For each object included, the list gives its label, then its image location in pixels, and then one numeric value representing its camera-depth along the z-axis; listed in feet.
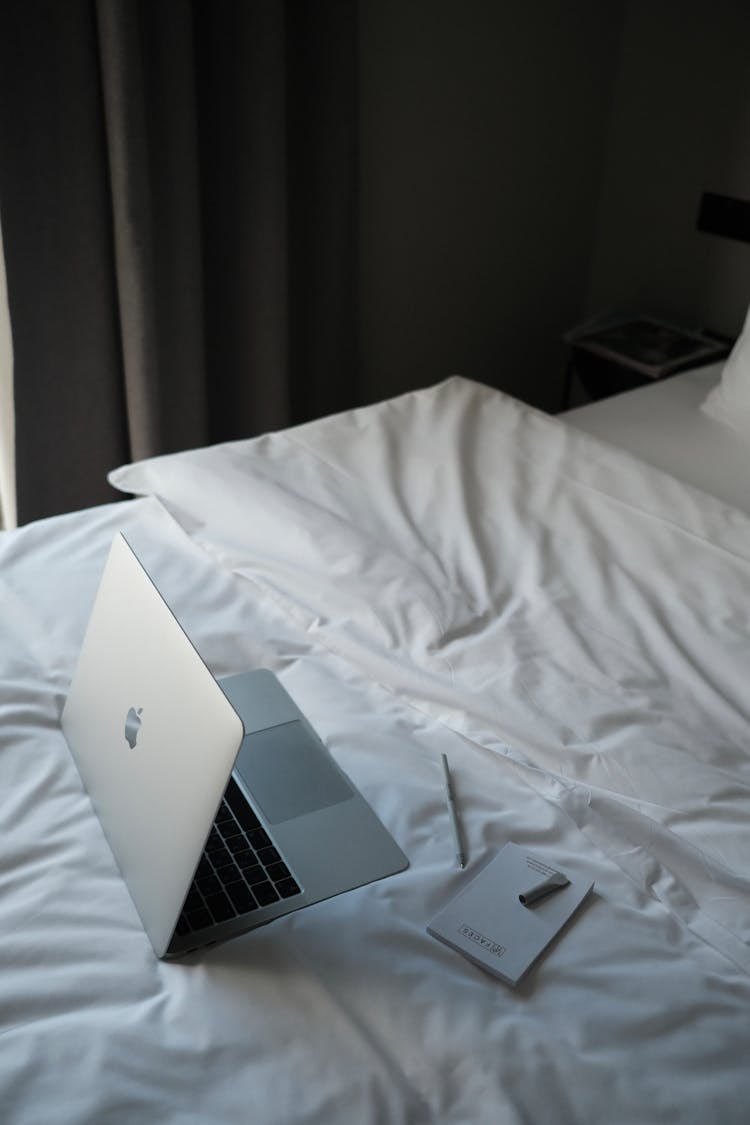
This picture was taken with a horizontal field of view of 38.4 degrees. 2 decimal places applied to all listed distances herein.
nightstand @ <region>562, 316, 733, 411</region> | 8.15
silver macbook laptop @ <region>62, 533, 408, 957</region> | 2.97
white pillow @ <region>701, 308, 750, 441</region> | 6.51
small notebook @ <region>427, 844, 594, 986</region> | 3.03
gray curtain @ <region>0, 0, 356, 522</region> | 6.47
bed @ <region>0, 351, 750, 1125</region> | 2.69
